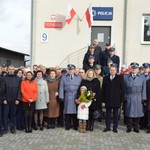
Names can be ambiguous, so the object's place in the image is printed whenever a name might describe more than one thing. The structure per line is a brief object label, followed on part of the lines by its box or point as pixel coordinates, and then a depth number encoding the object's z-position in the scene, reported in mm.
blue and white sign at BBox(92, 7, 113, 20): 9299
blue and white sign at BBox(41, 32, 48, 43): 9431
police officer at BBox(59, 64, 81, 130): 6045
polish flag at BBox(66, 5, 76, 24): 9205
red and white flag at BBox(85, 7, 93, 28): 9166
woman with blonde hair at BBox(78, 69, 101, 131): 5937
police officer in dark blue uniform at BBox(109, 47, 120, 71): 6909
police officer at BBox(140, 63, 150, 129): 6196
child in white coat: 5859
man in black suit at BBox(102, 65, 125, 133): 5844
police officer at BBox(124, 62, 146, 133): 5869
